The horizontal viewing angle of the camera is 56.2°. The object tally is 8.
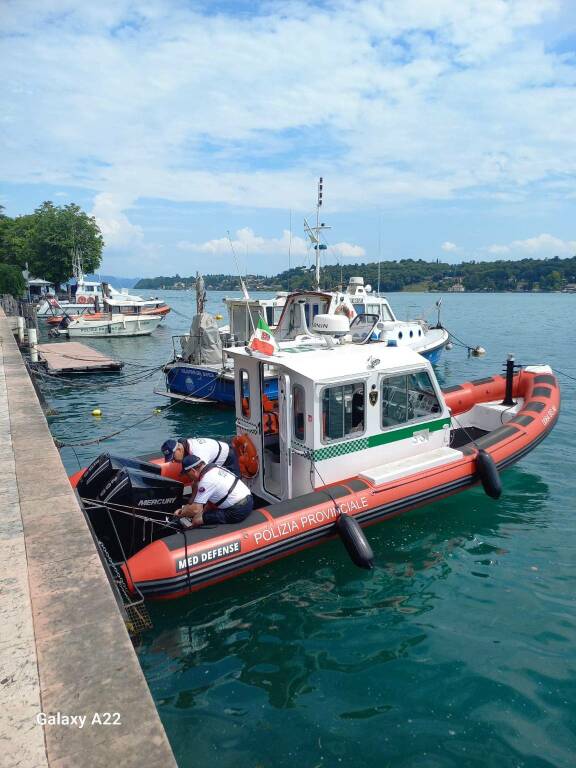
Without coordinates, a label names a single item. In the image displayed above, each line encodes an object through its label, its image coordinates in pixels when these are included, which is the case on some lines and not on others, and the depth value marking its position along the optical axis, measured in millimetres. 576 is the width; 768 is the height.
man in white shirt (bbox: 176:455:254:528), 5941
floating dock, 20641
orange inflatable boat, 5594
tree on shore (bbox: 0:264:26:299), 44438
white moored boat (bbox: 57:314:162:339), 34469
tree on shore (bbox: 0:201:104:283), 51406
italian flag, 6887
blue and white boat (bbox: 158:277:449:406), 14539
